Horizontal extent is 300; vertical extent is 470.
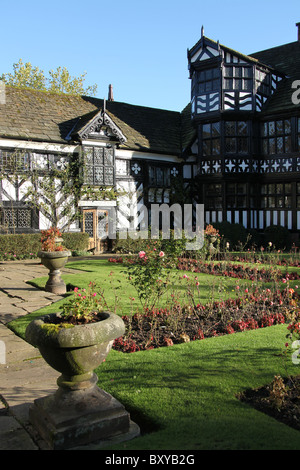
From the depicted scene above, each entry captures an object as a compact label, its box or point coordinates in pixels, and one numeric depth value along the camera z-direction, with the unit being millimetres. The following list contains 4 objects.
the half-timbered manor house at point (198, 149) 19062
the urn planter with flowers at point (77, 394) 3359
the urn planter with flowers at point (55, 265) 9547
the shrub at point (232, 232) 18672
